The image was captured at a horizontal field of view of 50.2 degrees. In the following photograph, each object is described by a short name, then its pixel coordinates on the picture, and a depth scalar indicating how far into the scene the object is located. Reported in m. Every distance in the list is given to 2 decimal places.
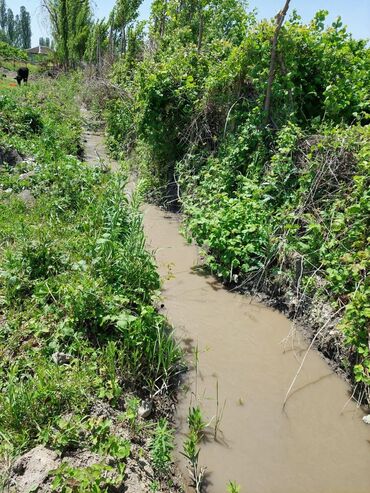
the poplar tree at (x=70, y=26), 29.06
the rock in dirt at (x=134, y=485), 2.47
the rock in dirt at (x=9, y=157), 7.98
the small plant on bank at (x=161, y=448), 2.70
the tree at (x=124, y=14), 21.03
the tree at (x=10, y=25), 87.12
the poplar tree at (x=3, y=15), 95.75
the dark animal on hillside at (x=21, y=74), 21.06
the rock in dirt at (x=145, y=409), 3.09
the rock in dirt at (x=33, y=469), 2.31
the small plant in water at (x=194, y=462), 2.78
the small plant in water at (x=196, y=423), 3.05
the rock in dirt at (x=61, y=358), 3.23
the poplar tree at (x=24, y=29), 91.00
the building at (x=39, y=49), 71.94
